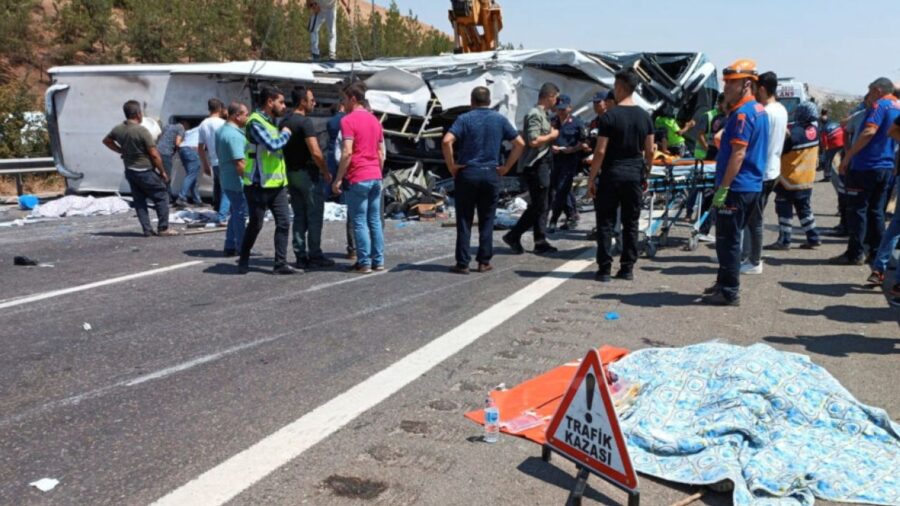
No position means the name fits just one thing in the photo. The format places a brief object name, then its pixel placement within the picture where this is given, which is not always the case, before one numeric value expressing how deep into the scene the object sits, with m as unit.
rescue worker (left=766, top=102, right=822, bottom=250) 8.91
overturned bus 14.12
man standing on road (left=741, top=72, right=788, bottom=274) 6.98
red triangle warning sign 3.15
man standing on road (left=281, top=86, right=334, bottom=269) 8.02
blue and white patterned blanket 3.35
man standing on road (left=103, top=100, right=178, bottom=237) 10.05
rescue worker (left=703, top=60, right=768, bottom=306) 6.38
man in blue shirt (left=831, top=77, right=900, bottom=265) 8.10
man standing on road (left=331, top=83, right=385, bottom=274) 7.84
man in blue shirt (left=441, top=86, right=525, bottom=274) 7.85
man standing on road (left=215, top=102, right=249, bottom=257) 8.63
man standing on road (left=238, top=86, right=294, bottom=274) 7.72
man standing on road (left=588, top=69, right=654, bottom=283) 7.42
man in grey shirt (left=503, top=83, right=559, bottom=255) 9.02
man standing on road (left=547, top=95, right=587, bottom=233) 10.66
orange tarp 4.12
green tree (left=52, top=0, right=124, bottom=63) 28.75
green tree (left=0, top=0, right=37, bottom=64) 27.72
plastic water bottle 3.88
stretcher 9.32
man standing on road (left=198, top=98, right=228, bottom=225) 10.84
